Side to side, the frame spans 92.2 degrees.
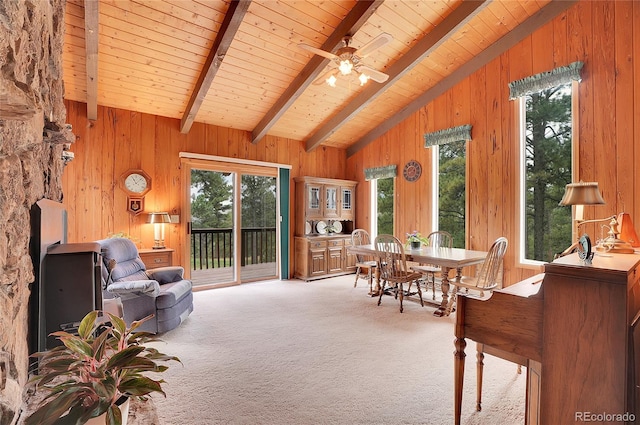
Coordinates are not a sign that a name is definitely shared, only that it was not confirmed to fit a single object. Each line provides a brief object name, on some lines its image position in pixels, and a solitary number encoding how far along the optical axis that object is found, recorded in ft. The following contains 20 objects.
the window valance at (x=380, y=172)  19.69
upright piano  4.19
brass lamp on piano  6.15
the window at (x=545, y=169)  13.07
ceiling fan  9.50
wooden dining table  11.92
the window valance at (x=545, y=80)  12.14
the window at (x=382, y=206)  20.54
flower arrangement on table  13.99
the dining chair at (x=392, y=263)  13.15
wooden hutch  19.58
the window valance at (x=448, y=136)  15.78
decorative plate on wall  18.34
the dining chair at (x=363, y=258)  16.39
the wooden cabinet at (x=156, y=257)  14.06
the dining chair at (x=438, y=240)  16.19
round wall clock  14.90
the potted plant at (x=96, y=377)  2.86
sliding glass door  17.48
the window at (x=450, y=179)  16.48
